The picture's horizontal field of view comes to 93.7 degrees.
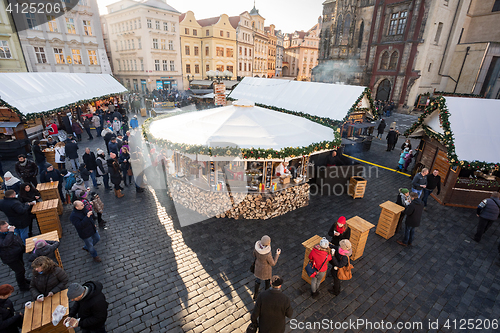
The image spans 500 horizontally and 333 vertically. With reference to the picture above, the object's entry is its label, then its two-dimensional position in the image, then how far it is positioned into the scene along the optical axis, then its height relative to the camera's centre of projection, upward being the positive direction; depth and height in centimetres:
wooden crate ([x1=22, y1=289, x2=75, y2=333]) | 376 -378
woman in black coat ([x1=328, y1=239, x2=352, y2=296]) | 509 -377
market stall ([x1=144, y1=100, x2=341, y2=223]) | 814 -299
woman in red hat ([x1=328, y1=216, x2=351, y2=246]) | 598 -367
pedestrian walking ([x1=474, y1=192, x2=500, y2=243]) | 716 -374
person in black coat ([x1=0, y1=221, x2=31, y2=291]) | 493 -362
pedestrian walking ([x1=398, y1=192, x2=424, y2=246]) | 682 -360
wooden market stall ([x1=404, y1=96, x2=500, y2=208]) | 886 -240
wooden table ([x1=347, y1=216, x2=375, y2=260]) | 647 -409
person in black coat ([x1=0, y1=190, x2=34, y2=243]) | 591 -341
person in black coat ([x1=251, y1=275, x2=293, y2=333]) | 376 -352
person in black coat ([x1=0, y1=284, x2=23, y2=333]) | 380 -380
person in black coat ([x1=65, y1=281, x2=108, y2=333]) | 372 -357
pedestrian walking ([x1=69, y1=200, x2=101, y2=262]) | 586 -361
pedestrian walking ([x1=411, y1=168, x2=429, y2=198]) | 873 -355
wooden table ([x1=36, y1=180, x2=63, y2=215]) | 785 -374
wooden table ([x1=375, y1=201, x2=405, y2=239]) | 746 -422
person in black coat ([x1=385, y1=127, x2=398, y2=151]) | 1593 -376
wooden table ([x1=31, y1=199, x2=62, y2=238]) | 660 -384
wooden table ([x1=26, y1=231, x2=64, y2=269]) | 534 -372
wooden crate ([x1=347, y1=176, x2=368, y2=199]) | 988 -429
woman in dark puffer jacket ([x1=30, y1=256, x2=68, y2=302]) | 408 -345
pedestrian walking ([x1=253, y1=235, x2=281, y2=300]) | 496 -370
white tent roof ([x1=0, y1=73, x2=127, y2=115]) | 1300 -116
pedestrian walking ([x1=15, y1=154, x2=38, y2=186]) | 865 -344
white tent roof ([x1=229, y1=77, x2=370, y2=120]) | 1516 -127
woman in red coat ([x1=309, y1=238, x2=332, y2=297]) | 496 -362
